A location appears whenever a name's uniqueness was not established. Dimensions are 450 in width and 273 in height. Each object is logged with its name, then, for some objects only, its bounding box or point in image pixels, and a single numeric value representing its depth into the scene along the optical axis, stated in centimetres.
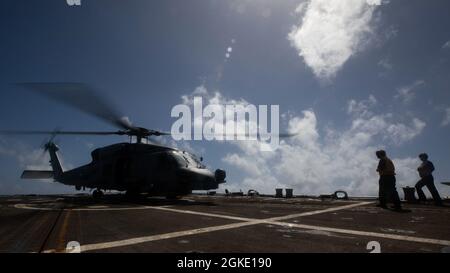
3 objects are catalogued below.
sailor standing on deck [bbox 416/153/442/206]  1170
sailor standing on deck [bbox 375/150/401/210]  1031
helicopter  1741
